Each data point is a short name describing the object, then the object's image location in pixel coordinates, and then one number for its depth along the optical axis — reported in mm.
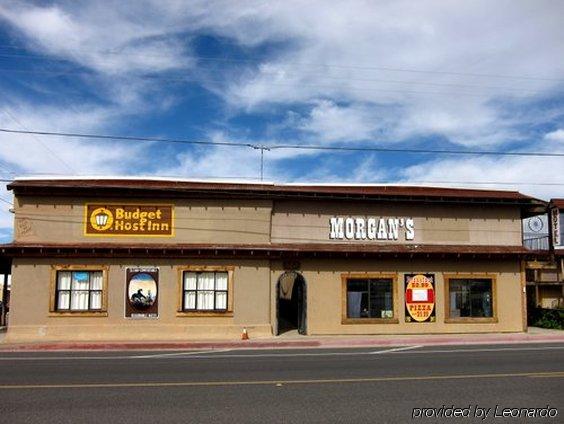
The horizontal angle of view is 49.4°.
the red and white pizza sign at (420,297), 24562
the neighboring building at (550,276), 27719
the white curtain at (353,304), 24203
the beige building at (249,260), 23156
